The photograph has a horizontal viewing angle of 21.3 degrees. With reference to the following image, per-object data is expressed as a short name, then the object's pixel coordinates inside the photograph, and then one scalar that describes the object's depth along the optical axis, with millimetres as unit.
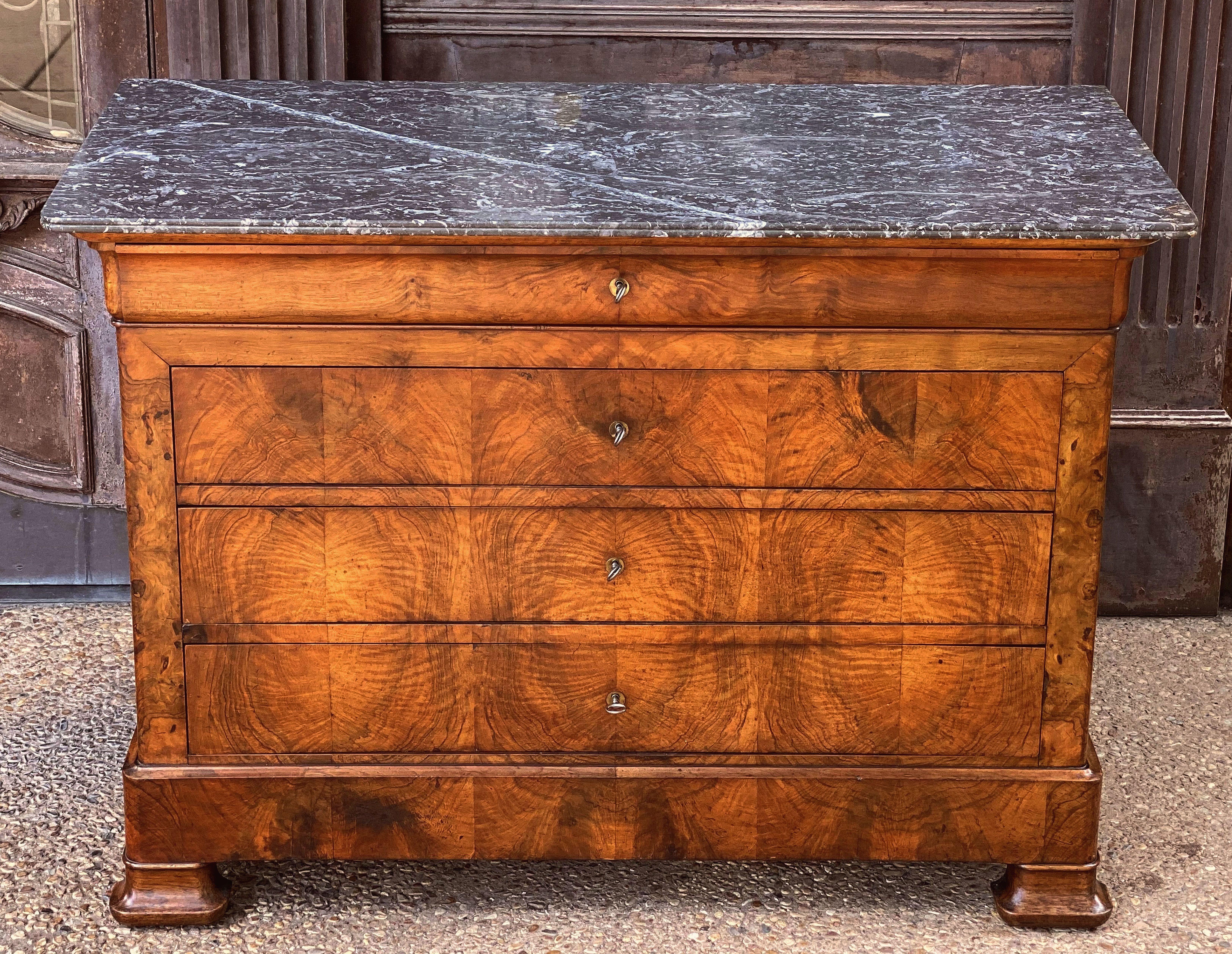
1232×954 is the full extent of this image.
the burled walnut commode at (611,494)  3960
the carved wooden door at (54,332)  4919
